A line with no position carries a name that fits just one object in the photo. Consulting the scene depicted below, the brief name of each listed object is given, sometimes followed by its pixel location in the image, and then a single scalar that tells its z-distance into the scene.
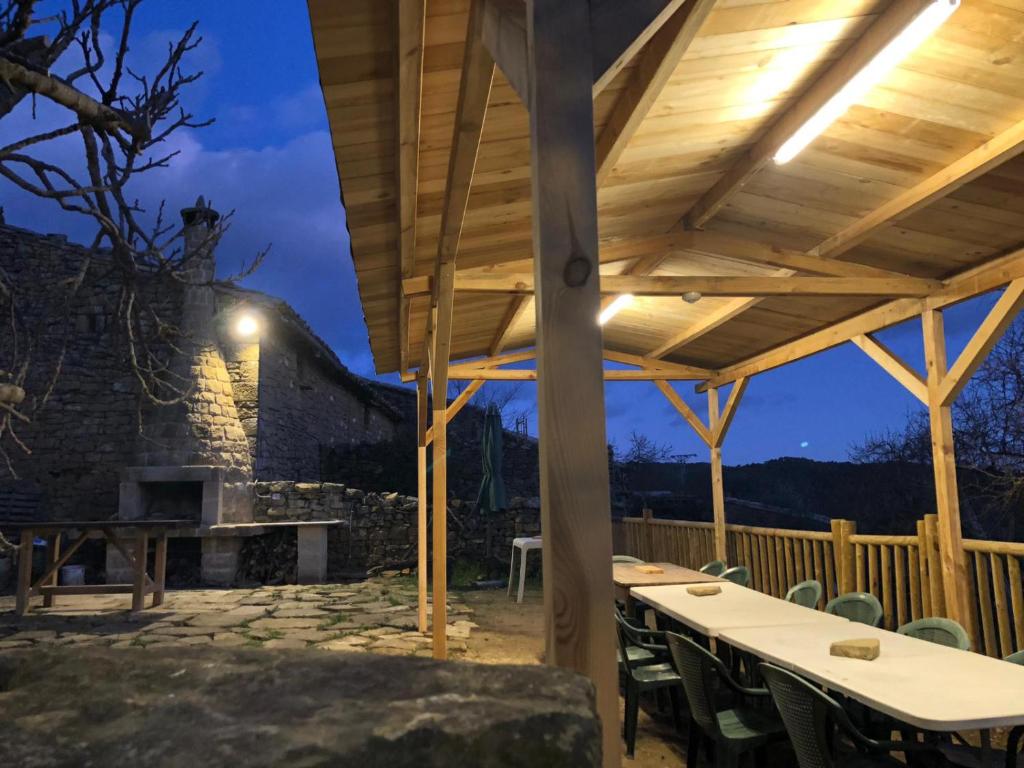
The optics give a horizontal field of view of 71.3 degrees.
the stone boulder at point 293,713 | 0.79
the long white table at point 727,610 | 3.77
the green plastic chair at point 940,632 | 3.34
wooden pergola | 1.46
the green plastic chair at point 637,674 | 3.81
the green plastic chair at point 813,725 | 2.42
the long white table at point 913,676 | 2.16
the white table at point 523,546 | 8.84
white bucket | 9.91
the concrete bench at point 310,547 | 10.70
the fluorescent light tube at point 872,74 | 2.33
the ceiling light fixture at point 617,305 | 5.55
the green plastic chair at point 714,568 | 6.56
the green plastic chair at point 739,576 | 5.88
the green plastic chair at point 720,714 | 2.88
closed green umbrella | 10.30
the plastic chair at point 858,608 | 4.17
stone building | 10.93
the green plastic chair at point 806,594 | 4.85
